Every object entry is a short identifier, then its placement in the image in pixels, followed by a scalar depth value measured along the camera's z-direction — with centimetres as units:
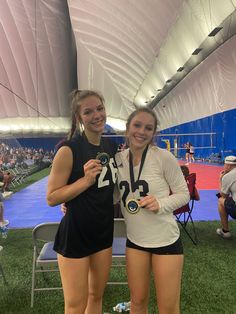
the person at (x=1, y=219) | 420
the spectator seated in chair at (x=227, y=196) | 340
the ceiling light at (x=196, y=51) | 1058
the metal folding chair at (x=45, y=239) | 213
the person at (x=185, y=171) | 393
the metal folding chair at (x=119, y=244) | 214
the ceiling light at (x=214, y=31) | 833
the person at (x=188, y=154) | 1603
